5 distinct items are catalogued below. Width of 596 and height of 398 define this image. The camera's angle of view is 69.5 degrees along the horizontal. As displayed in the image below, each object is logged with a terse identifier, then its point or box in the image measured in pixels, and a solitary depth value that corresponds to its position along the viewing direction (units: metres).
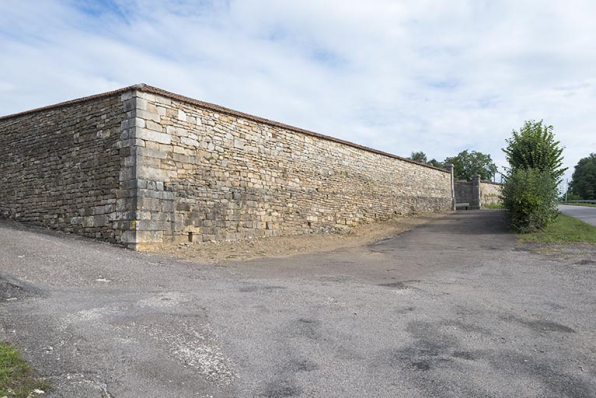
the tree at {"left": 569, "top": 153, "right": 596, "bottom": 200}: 53.12
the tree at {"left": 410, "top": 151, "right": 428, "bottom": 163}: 58.84
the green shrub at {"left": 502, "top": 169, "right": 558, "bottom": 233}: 15.81
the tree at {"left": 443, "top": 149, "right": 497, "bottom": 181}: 52.47
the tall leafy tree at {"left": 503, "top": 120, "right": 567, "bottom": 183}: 21.00
